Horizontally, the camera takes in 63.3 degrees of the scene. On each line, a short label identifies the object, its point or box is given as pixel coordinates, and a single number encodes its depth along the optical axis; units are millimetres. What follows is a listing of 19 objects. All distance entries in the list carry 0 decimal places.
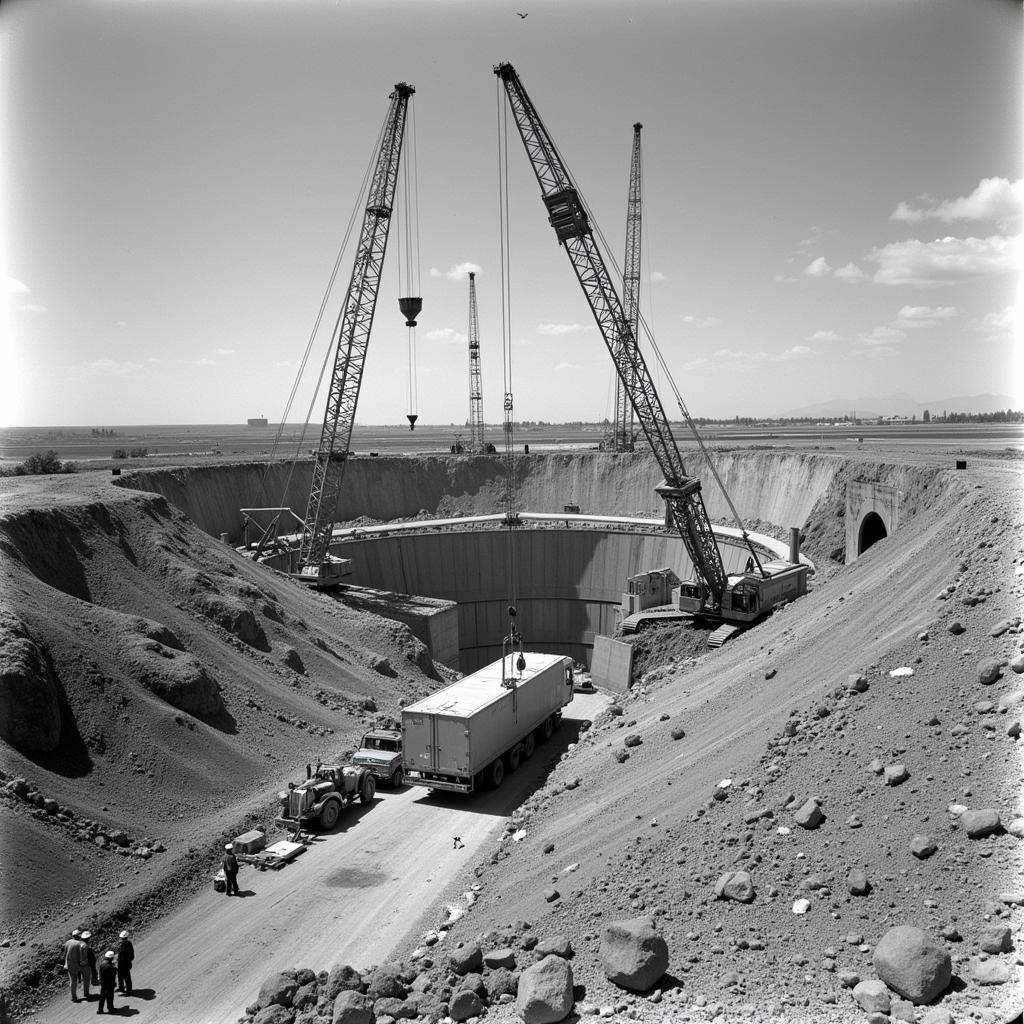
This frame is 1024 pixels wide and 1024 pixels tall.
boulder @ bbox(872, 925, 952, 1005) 8383
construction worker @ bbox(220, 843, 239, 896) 16656
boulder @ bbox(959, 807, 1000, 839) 10055
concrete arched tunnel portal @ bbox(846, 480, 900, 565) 39225
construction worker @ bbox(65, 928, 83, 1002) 13508
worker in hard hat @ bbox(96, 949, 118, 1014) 13211
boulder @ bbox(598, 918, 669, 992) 9641
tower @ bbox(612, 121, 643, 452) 75625
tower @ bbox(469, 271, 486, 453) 94062
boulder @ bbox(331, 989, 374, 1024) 10539
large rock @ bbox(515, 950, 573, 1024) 9453
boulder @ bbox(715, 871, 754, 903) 10656
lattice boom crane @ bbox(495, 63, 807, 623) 38188
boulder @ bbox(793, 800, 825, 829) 11578
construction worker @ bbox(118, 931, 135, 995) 13594
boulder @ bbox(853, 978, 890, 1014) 8469
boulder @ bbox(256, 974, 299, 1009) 12180
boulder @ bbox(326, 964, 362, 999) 11644
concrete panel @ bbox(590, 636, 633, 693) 39781
